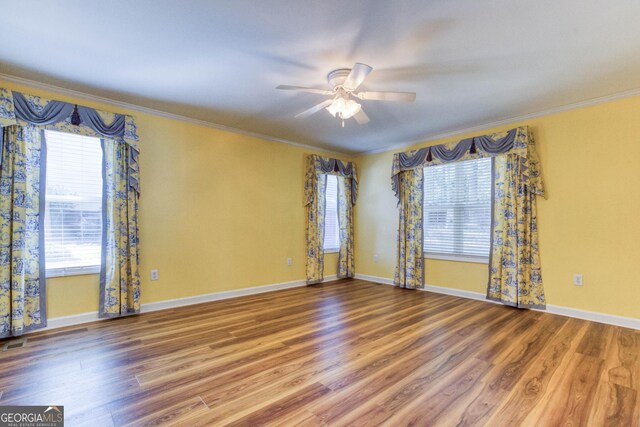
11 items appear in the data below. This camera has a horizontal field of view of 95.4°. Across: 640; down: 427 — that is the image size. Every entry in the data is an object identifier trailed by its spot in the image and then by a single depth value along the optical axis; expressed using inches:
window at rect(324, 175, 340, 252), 214.5
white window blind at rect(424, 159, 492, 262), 161.0
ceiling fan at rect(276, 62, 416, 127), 95.1
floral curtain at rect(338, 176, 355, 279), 217.9
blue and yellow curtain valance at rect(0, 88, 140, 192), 104.7
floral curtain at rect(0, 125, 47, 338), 105.1
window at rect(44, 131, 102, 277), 116.6
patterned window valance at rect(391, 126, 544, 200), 140.9
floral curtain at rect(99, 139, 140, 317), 126.0
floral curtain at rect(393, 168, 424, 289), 185.2
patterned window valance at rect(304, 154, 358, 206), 197.9
